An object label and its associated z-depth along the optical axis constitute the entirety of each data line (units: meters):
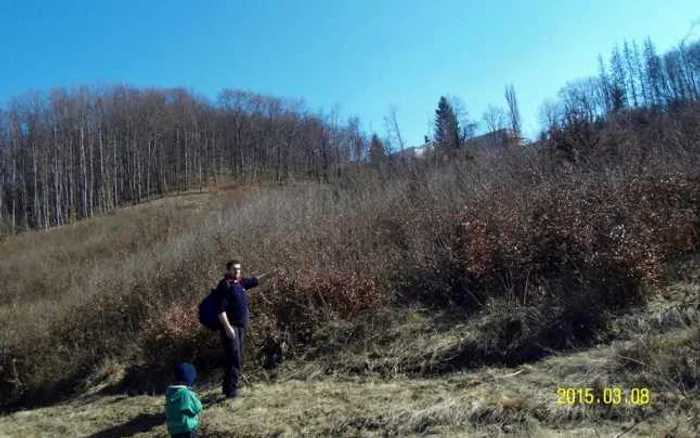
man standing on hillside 7.18
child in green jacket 5.84
